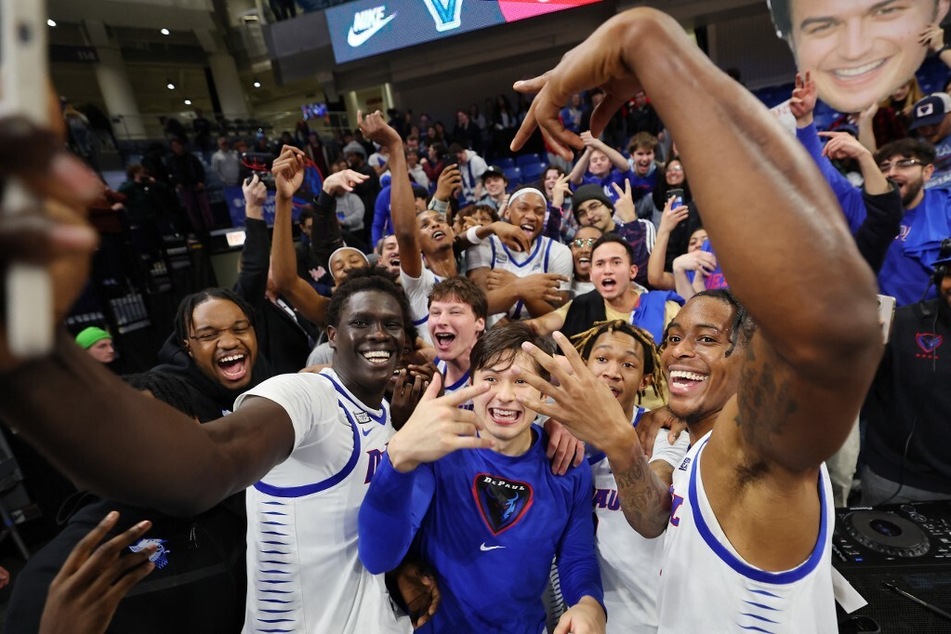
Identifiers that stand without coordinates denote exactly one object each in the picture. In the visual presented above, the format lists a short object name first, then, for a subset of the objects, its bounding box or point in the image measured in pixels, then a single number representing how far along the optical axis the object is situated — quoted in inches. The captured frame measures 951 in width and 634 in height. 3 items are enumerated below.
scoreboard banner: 492.4
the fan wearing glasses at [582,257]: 178.2
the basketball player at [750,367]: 25.5
